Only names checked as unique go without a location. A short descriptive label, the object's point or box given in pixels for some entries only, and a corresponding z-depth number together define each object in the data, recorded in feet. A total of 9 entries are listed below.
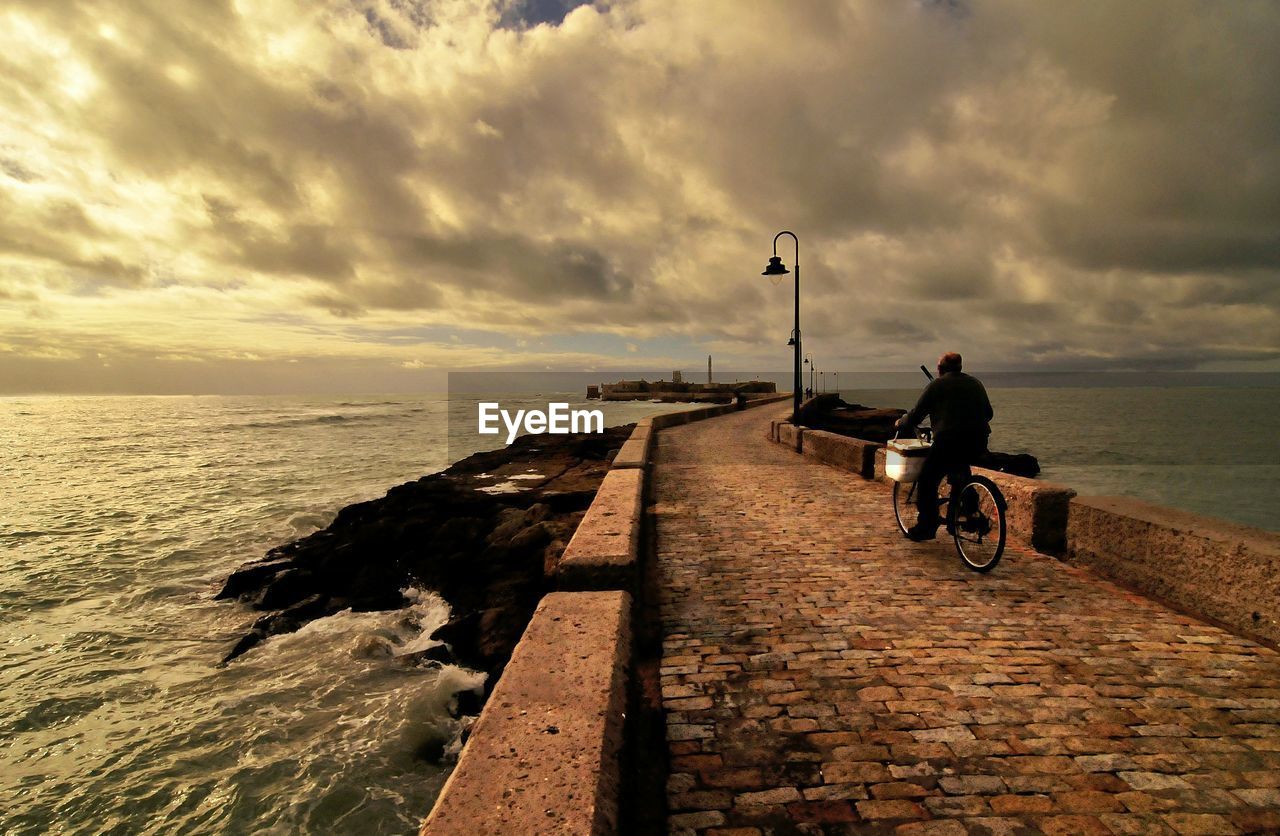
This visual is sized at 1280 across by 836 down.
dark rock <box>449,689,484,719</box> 19.90
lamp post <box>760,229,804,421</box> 57.26
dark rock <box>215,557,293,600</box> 37.29
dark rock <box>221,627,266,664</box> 27.61
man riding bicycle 18.57
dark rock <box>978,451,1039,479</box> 82.07
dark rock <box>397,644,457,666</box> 23.72
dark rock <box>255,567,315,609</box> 34.08
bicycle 17.11
